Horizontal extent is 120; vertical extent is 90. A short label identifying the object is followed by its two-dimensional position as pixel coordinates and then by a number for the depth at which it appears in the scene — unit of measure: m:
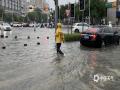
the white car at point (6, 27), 20.63
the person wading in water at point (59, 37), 7.11
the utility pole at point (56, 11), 10.54
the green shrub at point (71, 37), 11.17
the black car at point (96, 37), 9.19
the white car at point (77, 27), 18.79
